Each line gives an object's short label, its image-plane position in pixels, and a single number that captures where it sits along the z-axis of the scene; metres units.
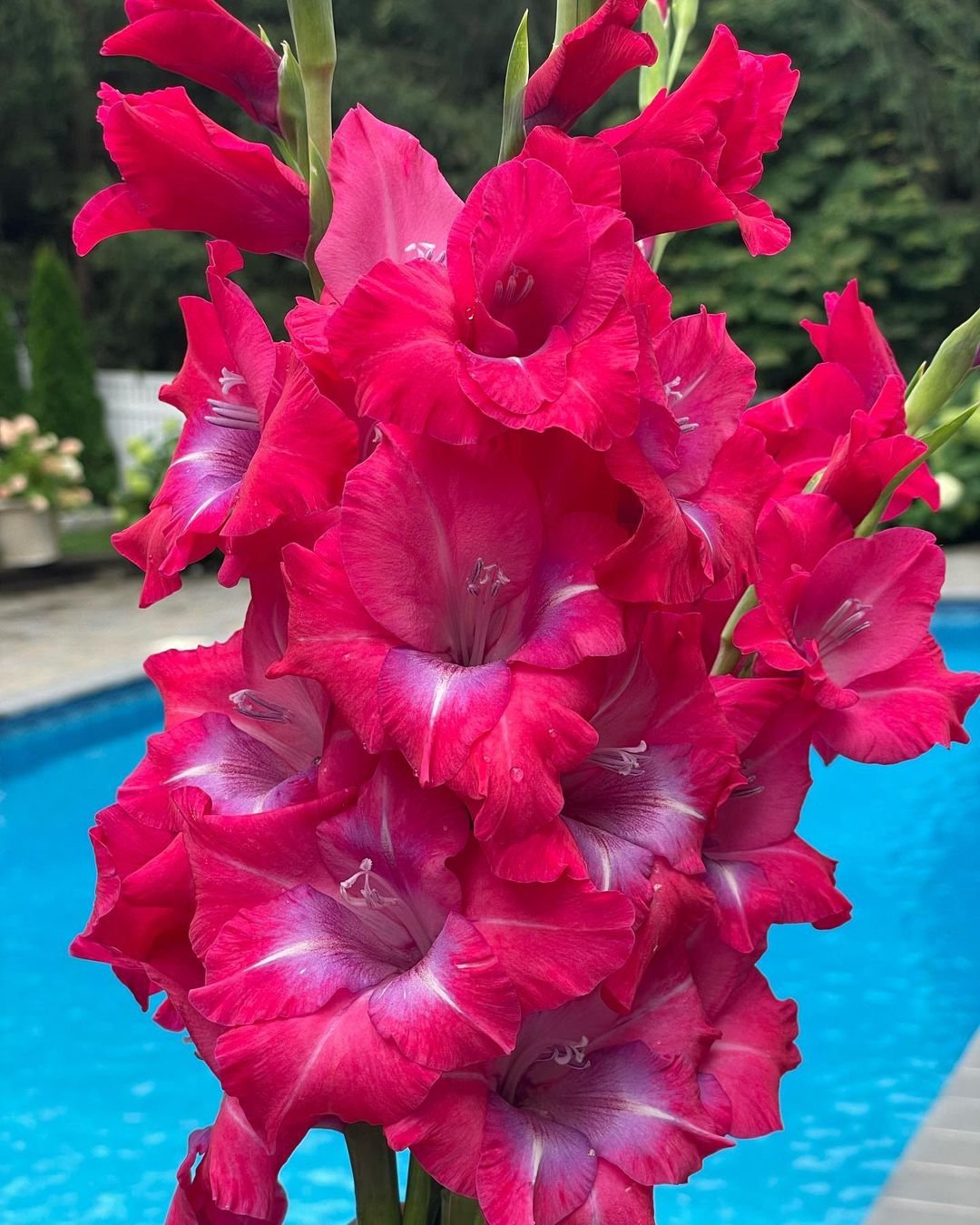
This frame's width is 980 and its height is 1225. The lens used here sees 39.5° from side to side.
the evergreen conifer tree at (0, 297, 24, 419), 11.08
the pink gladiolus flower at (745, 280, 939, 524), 0.63
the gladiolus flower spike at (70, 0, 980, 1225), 0.45
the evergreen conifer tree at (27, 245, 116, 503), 11.01
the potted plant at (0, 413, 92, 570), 8.22
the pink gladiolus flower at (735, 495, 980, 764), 0.56
